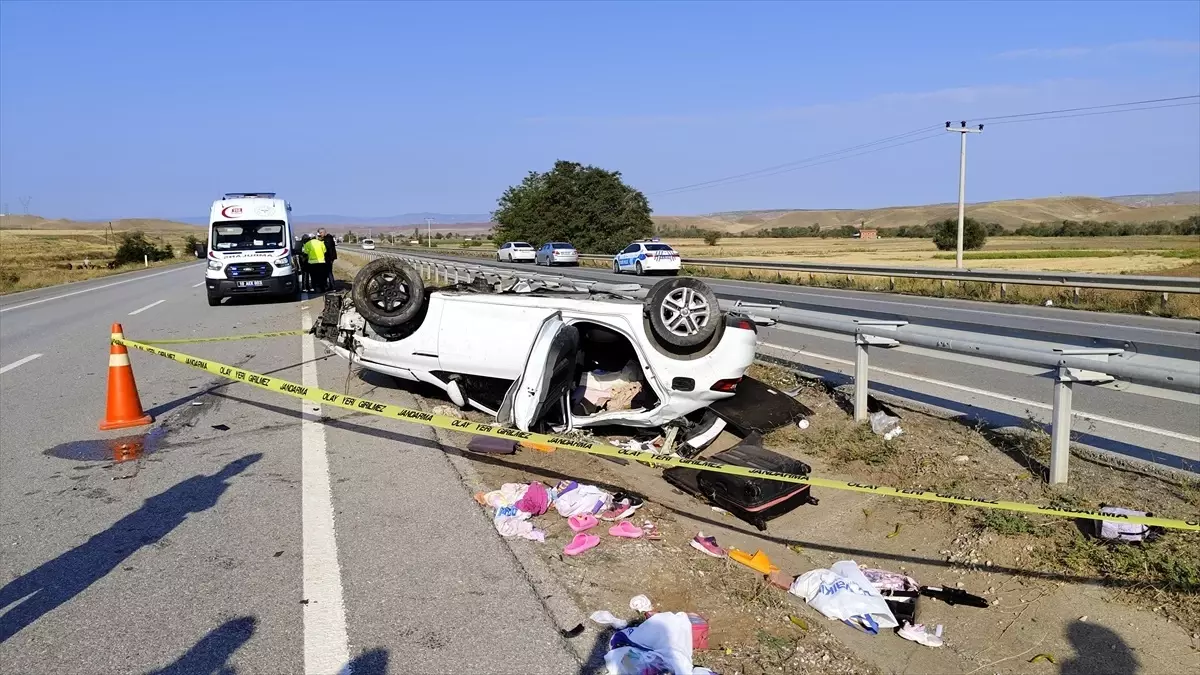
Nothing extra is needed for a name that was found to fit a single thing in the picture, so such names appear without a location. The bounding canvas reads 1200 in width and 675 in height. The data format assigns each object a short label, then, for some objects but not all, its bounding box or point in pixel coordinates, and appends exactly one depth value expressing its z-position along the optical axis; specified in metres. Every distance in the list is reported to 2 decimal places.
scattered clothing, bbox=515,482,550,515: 4.95
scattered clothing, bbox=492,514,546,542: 4.60
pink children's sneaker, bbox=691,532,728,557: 4.56
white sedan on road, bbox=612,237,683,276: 34.72
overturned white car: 6.18
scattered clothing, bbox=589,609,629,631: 3.57
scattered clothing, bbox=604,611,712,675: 3.14
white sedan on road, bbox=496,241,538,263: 53.41
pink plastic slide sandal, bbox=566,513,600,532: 4.74
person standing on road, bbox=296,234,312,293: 21.91
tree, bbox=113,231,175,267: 61.26
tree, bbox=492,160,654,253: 64.12
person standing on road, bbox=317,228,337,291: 22.30
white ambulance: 19.06
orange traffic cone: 7.07
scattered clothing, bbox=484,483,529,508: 5.06
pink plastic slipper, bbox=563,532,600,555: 4.42
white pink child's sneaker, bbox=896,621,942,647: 3.87
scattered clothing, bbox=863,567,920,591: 4.23
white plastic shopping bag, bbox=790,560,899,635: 3.96
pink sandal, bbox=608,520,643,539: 4.65
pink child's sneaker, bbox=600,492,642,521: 4.94
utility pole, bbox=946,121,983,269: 33.50
